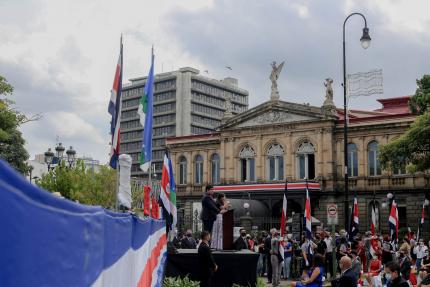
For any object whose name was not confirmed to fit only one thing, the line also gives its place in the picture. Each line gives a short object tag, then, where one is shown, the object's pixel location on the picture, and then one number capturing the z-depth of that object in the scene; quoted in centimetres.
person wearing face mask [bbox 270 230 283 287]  2077
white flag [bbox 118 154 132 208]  820
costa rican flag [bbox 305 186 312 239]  2200
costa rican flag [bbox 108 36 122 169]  817
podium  1450
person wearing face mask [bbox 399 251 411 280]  1510
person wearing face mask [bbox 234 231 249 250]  1563
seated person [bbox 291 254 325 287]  1166
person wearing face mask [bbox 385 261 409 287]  971
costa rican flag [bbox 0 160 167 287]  209
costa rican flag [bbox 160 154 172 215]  1334
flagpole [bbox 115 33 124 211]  771
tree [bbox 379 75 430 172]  3167
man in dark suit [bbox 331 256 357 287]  1045
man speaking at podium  1384
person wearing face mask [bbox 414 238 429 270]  2178
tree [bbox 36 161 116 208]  4675
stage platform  1408
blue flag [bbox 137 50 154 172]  1112
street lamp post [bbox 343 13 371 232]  2619
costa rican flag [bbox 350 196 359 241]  2670
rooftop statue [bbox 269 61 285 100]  4944
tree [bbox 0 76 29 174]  3062
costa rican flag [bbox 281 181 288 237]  2238
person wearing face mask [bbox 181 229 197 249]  1956
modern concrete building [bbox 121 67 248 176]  10556
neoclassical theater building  4359
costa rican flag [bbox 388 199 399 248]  2666
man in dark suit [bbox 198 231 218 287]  1240
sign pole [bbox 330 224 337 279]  1989
